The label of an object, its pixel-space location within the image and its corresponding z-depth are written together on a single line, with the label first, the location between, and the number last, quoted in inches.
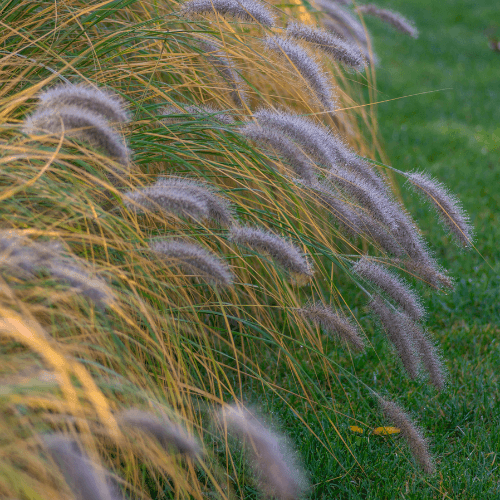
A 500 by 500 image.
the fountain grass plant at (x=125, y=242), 111.7
